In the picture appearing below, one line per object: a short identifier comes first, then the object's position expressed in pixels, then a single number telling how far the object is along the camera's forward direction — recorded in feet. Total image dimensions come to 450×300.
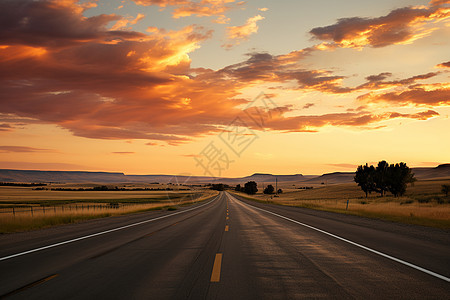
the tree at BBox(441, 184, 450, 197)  208.78
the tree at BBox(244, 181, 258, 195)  579.07
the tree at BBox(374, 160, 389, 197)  276.41
